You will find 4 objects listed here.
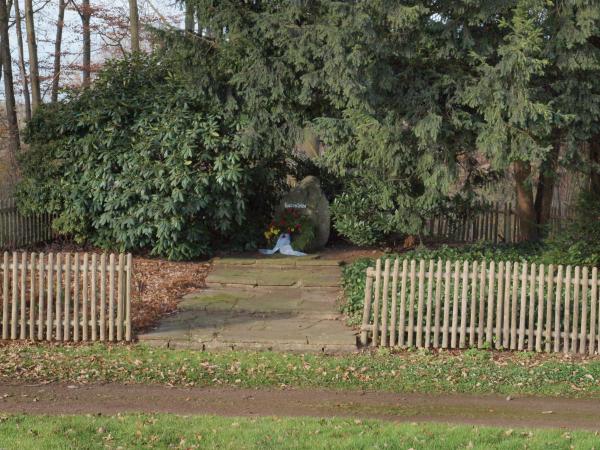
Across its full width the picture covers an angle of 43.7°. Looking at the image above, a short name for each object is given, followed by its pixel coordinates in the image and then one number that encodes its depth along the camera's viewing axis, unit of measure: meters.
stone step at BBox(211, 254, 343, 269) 14.48
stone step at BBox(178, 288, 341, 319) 11.33
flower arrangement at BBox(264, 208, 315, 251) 15.78
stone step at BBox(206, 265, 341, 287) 13.18
